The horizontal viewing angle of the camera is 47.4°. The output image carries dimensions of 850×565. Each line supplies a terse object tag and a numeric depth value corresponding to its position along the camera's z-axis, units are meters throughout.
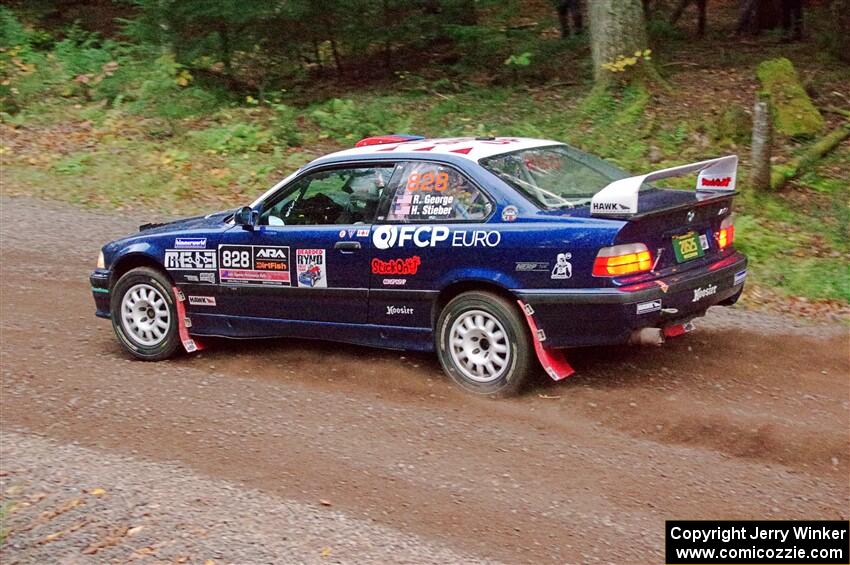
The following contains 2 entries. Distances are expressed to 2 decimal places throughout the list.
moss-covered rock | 12.23
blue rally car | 6.18
